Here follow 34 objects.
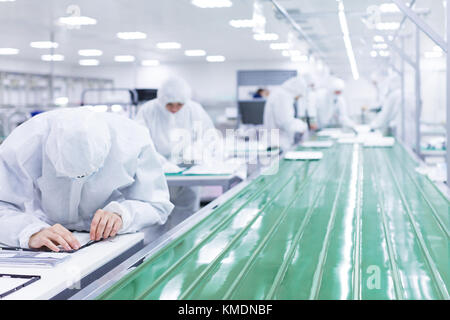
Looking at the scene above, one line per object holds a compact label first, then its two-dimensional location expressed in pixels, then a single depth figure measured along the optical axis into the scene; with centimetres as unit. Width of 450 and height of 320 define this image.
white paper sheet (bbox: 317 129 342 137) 622
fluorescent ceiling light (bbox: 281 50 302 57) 947
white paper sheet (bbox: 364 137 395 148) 462
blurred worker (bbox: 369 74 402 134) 640
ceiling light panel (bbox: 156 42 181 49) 909
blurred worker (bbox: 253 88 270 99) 933
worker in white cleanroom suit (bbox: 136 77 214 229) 373
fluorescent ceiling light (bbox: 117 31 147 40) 779
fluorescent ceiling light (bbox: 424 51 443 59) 894
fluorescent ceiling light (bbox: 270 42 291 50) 926
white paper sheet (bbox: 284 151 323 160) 366
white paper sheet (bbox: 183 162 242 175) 302
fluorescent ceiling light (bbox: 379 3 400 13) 442
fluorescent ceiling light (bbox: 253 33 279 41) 804
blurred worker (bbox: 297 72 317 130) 706
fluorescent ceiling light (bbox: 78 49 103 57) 986
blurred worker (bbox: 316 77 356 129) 788
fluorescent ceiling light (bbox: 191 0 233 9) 525
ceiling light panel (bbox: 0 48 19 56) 903
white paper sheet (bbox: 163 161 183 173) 315
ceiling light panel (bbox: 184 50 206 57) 1031
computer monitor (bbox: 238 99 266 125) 878
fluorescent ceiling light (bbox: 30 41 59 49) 831
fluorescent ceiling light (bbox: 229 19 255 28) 679
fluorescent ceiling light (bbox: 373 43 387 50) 748
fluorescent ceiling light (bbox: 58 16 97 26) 568
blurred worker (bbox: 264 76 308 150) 572
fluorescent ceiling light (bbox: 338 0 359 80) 483
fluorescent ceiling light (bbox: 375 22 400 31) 539
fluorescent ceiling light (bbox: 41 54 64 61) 1011
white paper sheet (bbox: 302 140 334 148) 467
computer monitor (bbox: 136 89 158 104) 568
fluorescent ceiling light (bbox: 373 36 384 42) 619
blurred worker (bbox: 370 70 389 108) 775
